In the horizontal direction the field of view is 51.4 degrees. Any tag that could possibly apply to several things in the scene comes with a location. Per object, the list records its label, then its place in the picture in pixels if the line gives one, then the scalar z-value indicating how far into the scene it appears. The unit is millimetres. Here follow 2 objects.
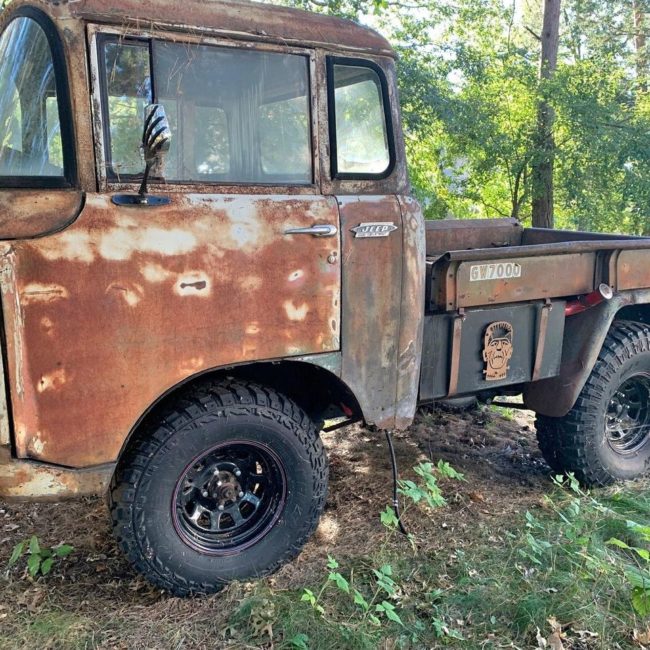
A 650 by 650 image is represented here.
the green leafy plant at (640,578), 2682
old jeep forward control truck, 2479
